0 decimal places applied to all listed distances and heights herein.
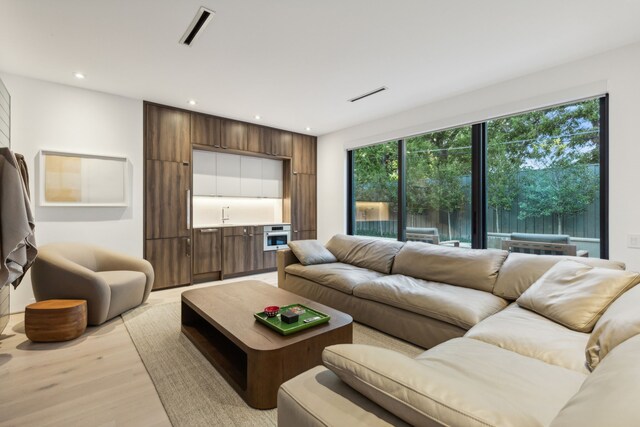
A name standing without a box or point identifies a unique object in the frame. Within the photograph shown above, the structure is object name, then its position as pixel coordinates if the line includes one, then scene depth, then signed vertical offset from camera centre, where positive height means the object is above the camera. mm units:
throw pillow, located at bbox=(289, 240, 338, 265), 4004 -521
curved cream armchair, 2936 -651
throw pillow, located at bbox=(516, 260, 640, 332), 1815 -522
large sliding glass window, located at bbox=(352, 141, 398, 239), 4983 +419
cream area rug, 1760 -1148
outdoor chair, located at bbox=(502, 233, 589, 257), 3202 -356
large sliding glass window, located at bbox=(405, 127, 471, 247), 3988 +379
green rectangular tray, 1997 -749
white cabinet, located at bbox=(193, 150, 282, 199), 5012 +699
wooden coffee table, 1811 -820
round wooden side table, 2613 -924
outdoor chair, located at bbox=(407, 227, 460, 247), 4208 -333
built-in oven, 5480 -407
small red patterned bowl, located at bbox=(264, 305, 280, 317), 2211 -713
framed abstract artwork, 3594 +451
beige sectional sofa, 757 -615
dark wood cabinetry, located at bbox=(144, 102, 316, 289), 4316 +227
